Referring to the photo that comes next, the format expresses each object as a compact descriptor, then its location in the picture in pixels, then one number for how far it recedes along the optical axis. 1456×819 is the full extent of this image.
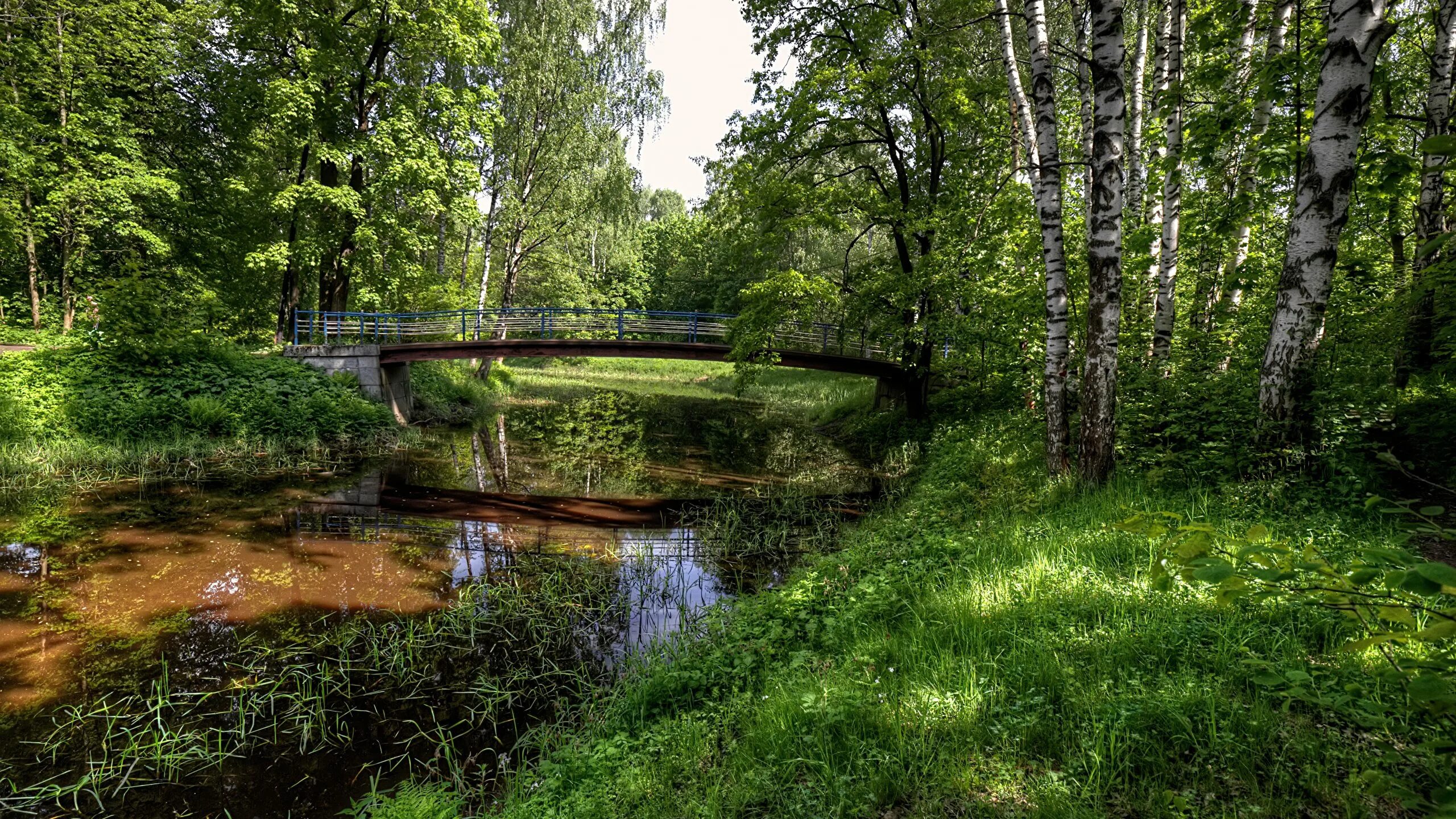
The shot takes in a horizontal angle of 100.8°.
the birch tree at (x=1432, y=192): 6.17
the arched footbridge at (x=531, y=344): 16.48
